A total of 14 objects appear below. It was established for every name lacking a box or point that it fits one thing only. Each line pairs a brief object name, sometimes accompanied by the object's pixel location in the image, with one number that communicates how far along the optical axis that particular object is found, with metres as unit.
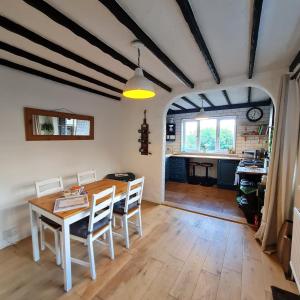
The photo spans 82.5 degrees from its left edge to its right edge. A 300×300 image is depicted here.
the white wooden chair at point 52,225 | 1.82
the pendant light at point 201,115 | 4.40
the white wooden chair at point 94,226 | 1.69
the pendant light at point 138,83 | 1.68
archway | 3.84
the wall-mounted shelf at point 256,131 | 4.50
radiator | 1.50
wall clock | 4.55
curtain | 2.04
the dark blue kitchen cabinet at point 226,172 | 4.52
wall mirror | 2.45
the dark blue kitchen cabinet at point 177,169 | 5.21
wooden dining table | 1.55
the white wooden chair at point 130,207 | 2.19
